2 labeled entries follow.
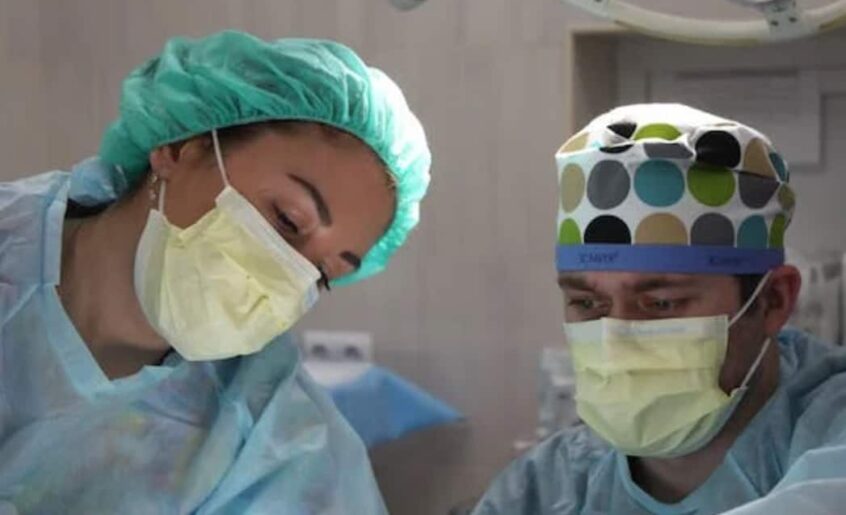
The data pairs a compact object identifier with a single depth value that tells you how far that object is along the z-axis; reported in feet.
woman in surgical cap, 4.94
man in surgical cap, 4.97
